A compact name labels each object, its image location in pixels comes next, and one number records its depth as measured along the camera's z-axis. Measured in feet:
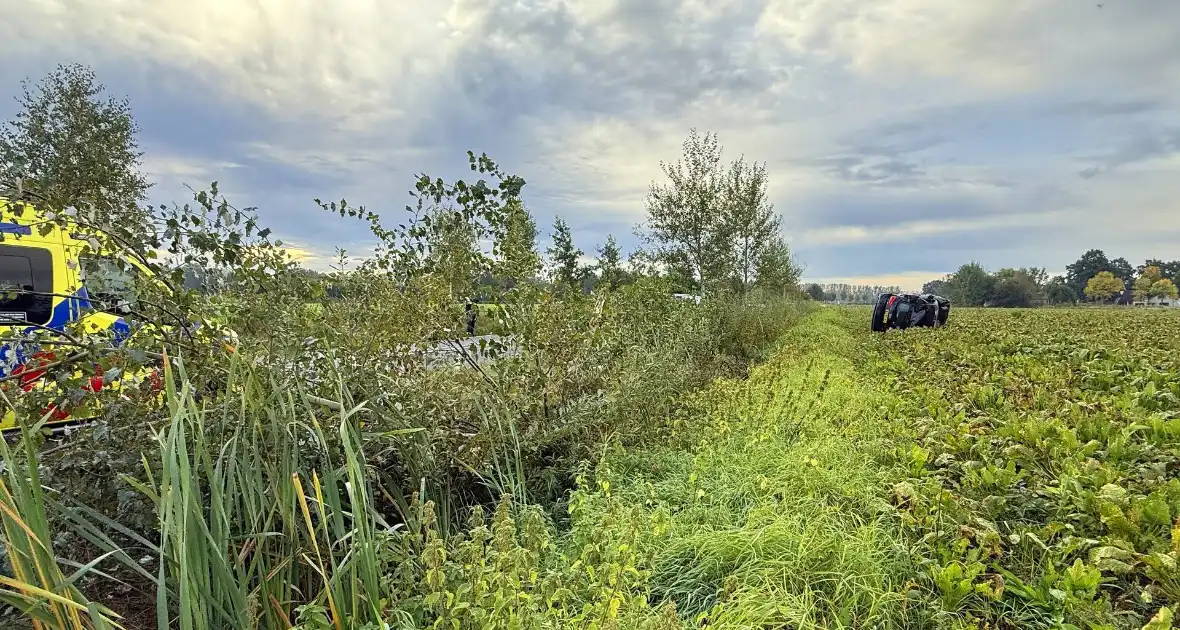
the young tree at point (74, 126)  49.15
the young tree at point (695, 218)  46.37
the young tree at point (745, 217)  48.49
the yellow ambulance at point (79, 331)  8.07
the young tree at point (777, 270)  63.58
